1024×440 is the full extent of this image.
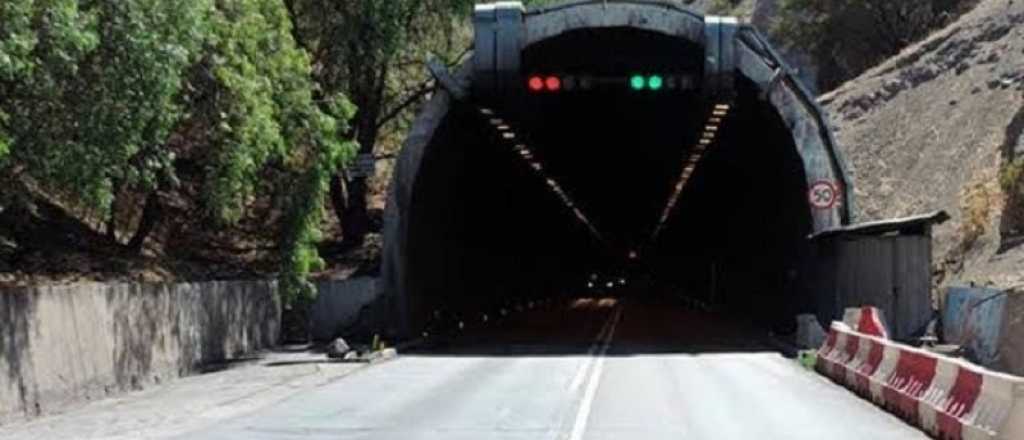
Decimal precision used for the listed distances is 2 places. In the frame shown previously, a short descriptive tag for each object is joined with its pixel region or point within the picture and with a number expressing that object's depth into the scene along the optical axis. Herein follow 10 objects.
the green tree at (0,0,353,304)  20.06
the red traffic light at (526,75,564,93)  38.44
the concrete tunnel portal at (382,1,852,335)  36.62
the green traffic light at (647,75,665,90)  37.91
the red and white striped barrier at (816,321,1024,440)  13.55
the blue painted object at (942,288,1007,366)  25.72
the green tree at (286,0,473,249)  43.94
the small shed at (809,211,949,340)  30.27
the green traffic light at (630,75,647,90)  37.81
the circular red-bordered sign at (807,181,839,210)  34.84
